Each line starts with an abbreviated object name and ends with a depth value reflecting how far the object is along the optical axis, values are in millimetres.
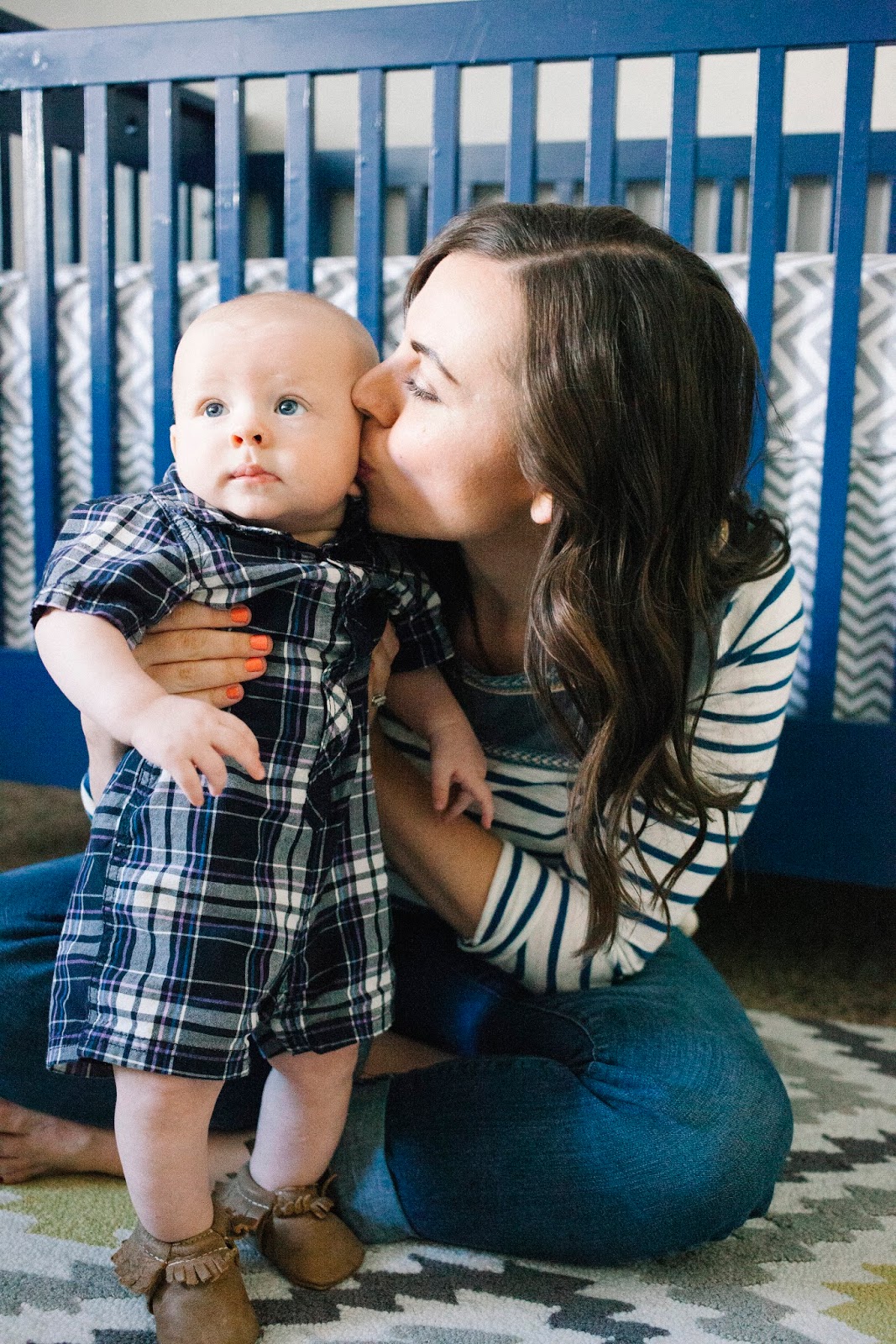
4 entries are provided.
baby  690
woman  794
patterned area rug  722
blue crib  1113
